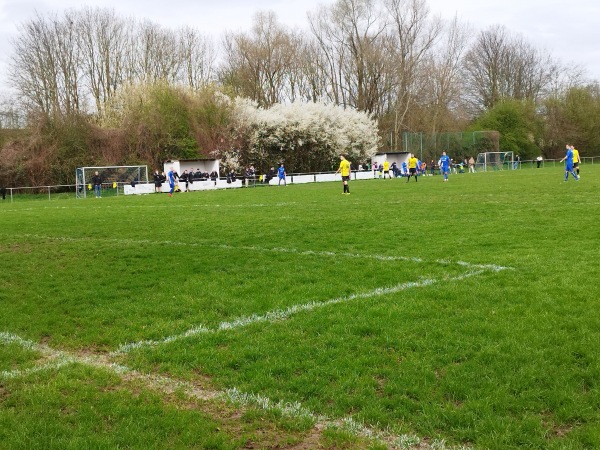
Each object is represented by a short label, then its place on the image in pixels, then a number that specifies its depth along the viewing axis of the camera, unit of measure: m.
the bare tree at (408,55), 56.06
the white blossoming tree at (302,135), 49.95
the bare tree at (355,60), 55.94
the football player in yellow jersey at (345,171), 24.50
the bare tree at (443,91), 57.44
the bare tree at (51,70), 44.50
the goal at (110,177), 37.09
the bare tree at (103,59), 48.84
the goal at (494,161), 56.94
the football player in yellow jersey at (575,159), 25.42
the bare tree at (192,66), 52.41
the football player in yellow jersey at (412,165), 33.95
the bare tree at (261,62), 53.47
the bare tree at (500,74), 66.06
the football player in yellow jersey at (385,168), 43.88
